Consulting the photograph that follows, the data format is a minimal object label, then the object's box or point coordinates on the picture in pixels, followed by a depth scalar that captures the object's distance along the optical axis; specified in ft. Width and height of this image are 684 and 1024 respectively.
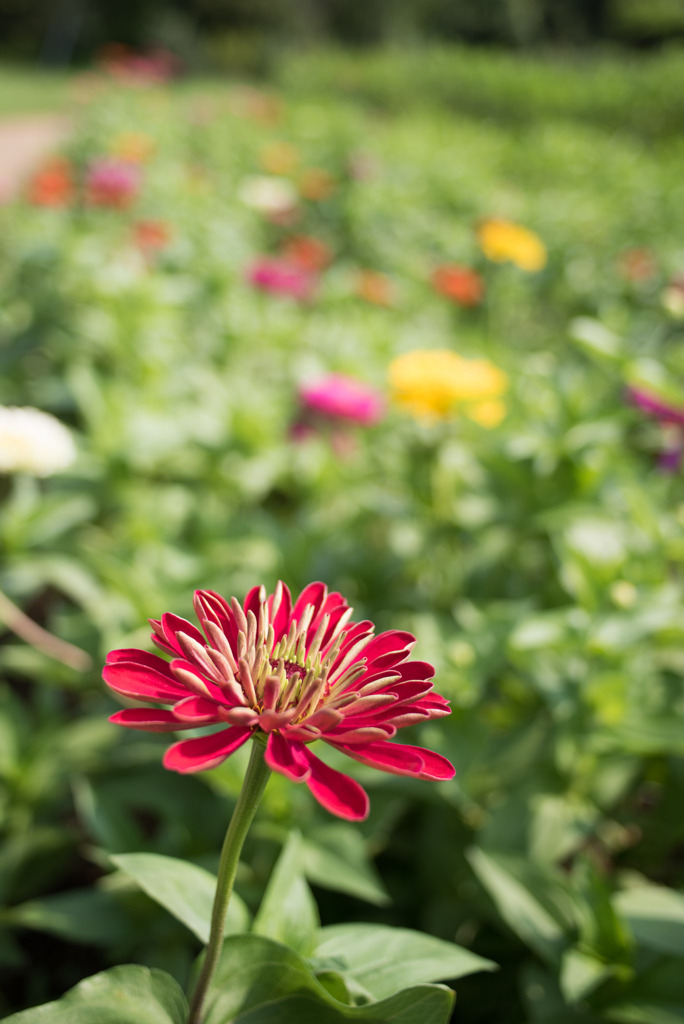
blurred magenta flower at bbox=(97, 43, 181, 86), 23.76
